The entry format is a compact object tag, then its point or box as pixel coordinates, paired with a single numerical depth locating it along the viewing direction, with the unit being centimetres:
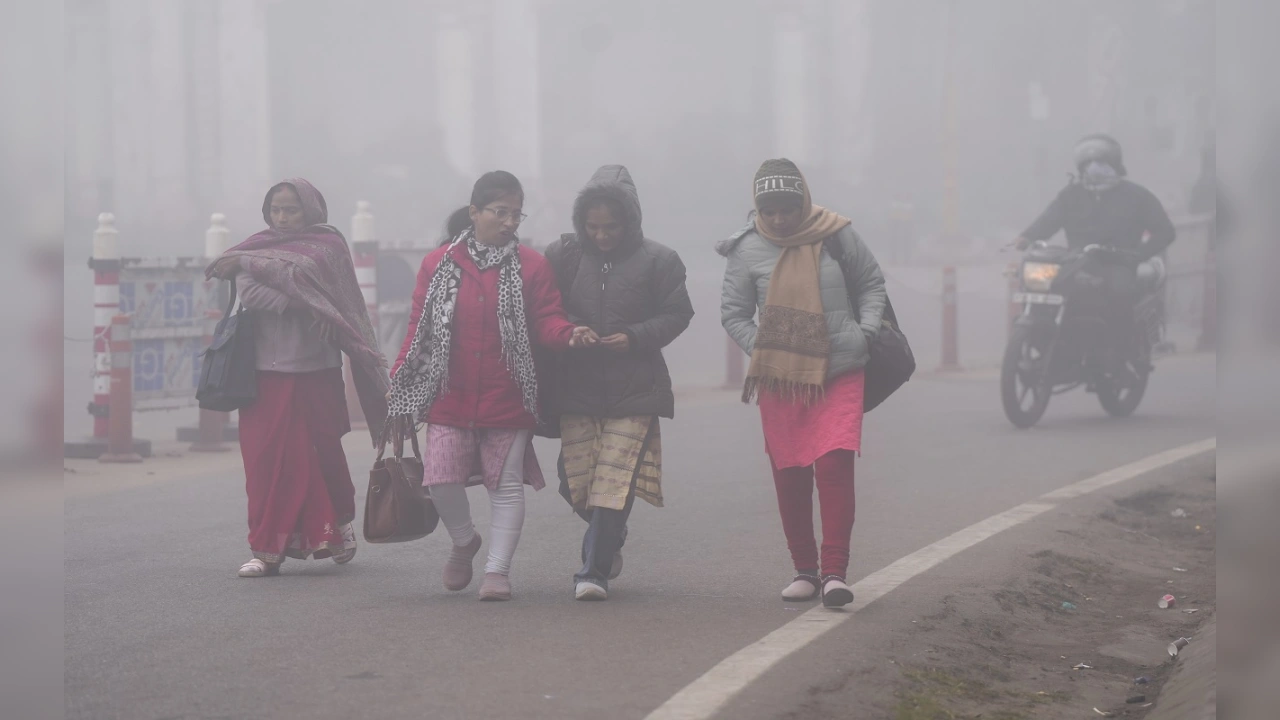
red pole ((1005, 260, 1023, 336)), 1356
